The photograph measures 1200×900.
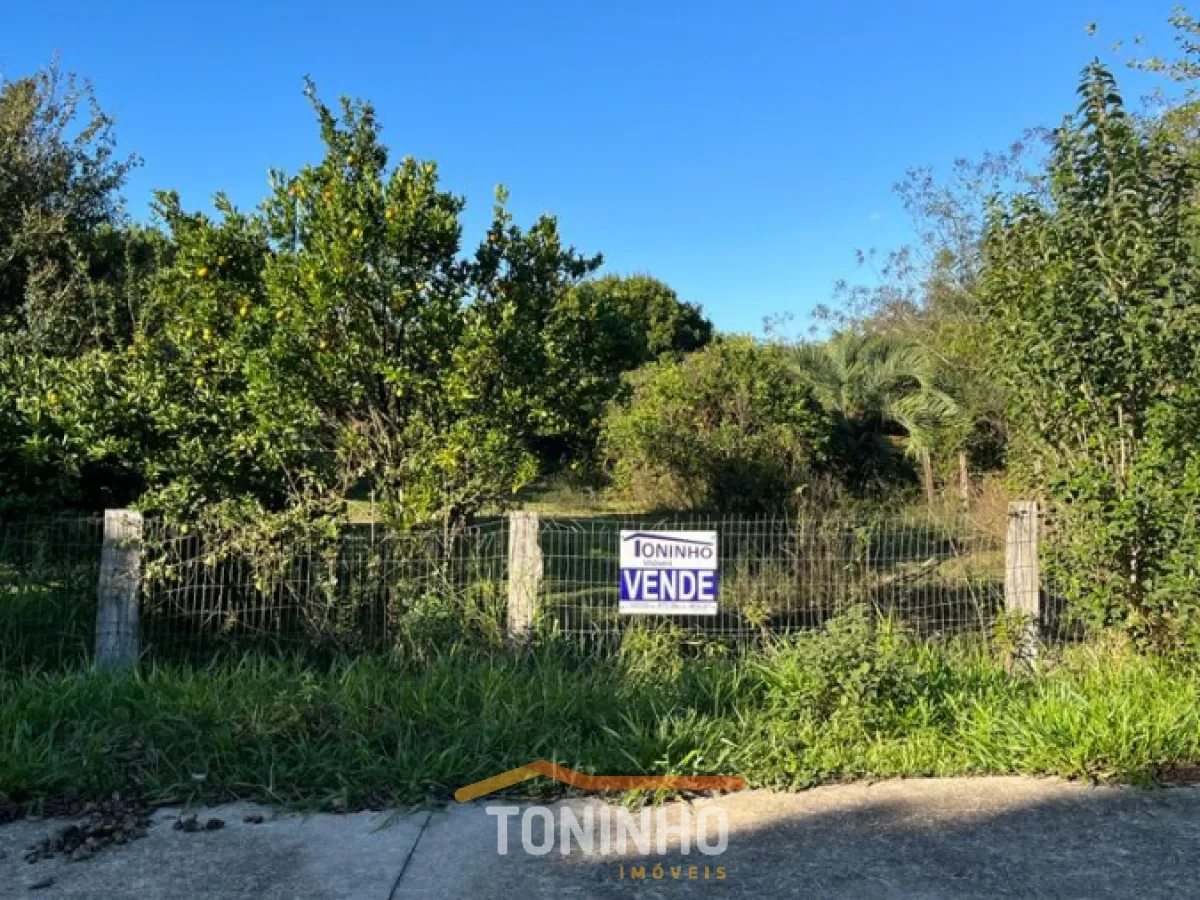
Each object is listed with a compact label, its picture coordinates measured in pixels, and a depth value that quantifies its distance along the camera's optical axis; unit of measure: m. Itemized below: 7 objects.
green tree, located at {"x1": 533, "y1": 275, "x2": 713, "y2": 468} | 6.59
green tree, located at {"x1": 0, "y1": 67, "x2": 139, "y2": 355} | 9.45
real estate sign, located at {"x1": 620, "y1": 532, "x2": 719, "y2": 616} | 5.84
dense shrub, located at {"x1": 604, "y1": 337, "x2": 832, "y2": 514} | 11.79
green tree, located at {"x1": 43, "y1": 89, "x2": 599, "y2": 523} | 6.12
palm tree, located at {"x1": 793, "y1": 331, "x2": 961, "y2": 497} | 15.94
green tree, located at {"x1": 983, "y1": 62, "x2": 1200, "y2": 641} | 5.33
